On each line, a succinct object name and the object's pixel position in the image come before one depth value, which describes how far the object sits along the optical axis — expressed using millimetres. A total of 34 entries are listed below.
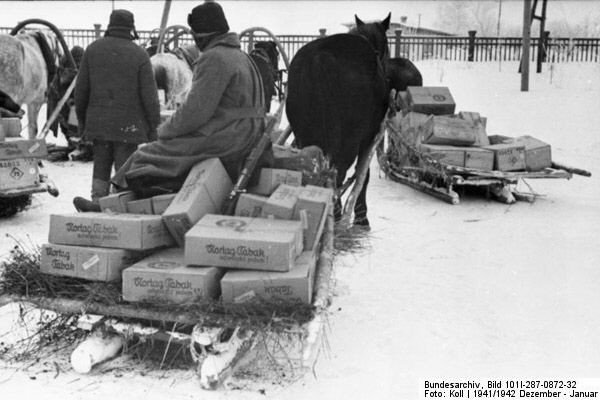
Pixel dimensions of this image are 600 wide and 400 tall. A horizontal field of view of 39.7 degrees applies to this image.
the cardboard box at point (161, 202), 4594
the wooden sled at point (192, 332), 3791
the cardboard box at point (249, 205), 4500
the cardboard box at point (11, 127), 7781
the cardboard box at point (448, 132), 9367
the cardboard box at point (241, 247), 3902
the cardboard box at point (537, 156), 9273
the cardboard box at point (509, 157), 9133
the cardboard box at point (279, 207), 4426
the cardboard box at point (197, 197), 4270
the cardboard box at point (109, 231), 4211
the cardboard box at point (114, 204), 4734
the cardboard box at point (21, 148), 7496
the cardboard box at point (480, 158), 9109
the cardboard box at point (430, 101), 10188
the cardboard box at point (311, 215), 4440
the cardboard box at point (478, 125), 9656
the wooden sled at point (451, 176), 8984
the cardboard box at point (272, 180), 4879
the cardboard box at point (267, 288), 3854
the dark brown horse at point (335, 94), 6797
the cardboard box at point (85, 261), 4137
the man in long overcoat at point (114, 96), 7086
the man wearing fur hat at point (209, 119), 4707
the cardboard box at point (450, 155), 9125
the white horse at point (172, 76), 11969
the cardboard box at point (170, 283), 3914
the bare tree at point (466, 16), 34169
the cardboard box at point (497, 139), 10070
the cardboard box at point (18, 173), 7582
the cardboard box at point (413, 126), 9797
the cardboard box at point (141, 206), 4652
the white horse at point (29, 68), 10414
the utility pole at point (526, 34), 17067
